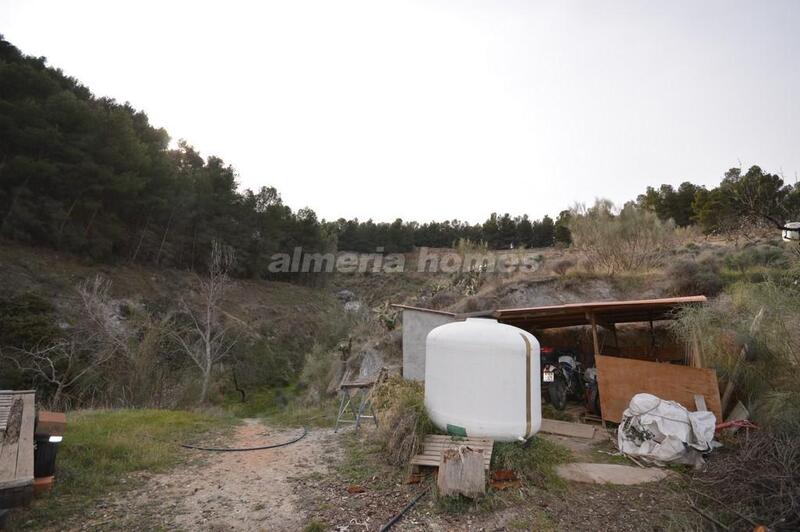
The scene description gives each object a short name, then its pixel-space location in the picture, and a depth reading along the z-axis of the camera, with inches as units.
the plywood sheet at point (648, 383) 259.6
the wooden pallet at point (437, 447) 203.3
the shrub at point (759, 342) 238.5
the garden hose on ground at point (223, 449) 276.5
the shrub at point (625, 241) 674.8
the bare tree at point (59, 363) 498.3
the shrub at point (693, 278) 523.8
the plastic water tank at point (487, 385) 220.5
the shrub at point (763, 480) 138.3
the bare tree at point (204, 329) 663.8
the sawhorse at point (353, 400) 314.9
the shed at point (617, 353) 267.6
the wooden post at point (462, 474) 179.6
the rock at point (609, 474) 203.2
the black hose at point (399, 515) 163.0
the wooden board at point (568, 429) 287.0
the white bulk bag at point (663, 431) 221.7
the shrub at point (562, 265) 692.1
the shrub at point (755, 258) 575.2
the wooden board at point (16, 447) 118.6
